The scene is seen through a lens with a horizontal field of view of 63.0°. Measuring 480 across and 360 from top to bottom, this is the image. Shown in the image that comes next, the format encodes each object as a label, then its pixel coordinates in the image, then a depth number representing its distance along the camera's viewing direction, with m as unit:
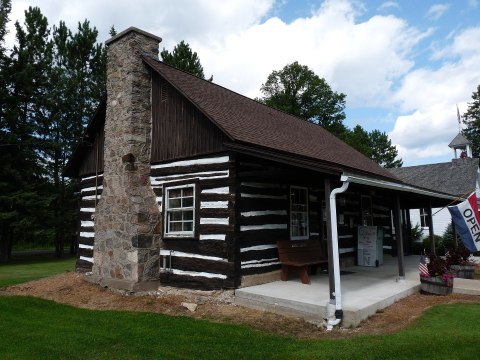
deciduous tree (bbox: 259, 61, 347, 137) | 36.47
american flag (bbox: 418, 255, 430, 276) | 9.30
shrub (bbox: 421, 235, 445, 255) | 19.19
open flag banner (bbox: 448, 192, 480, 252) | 9.20
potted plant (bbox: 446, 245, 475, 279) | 11.20
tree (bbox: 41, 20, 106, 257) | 25.36
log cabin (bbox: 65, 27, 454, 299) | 8.75
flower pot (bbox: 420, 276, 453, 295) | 9.12
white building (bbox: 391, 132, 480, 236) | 26.80
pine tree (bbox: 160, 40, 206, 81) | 30.39
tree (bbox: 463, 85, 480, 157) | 46.50
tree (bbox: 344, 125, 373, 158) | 35.10
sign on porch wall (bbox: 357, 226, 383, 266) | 12.77
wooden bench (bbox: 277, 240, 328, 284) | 9.12
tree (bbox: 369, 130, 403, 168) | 50.50
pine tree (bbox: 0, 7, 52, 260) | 21.78
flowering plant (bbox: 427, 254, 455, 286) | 9.16
